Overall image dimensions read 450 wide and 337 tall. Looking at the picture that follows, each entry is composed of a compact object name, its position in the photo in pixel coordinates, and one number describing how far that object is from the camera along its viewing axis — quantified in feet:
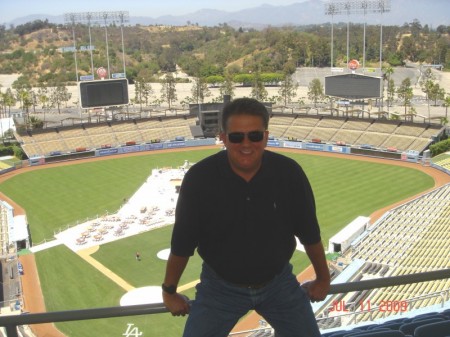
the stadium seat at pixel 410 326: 17.22
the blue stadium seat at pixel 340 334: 18.02
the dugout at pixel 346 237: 90.38
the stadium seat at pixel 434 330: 15.56
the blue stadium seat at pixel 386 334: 14.48
